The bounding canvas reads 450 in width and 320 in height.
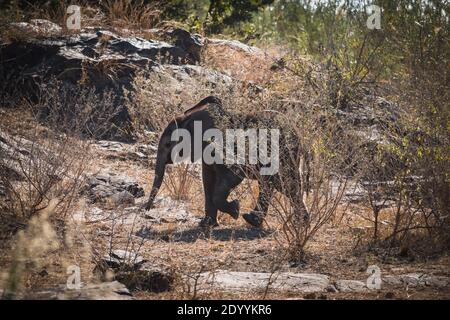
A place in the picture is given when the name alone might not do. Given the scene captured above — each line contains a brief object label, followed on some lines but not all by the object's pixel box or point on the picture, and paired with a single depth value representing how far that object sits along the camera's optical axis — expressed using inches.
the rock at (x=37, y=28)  1240.8
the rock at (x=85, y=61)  1155.9
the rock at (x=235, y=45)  1352.1
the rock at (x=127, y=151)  1079.0
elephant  706.2
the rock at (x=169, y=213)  839.7
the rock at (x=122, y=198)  861.8
